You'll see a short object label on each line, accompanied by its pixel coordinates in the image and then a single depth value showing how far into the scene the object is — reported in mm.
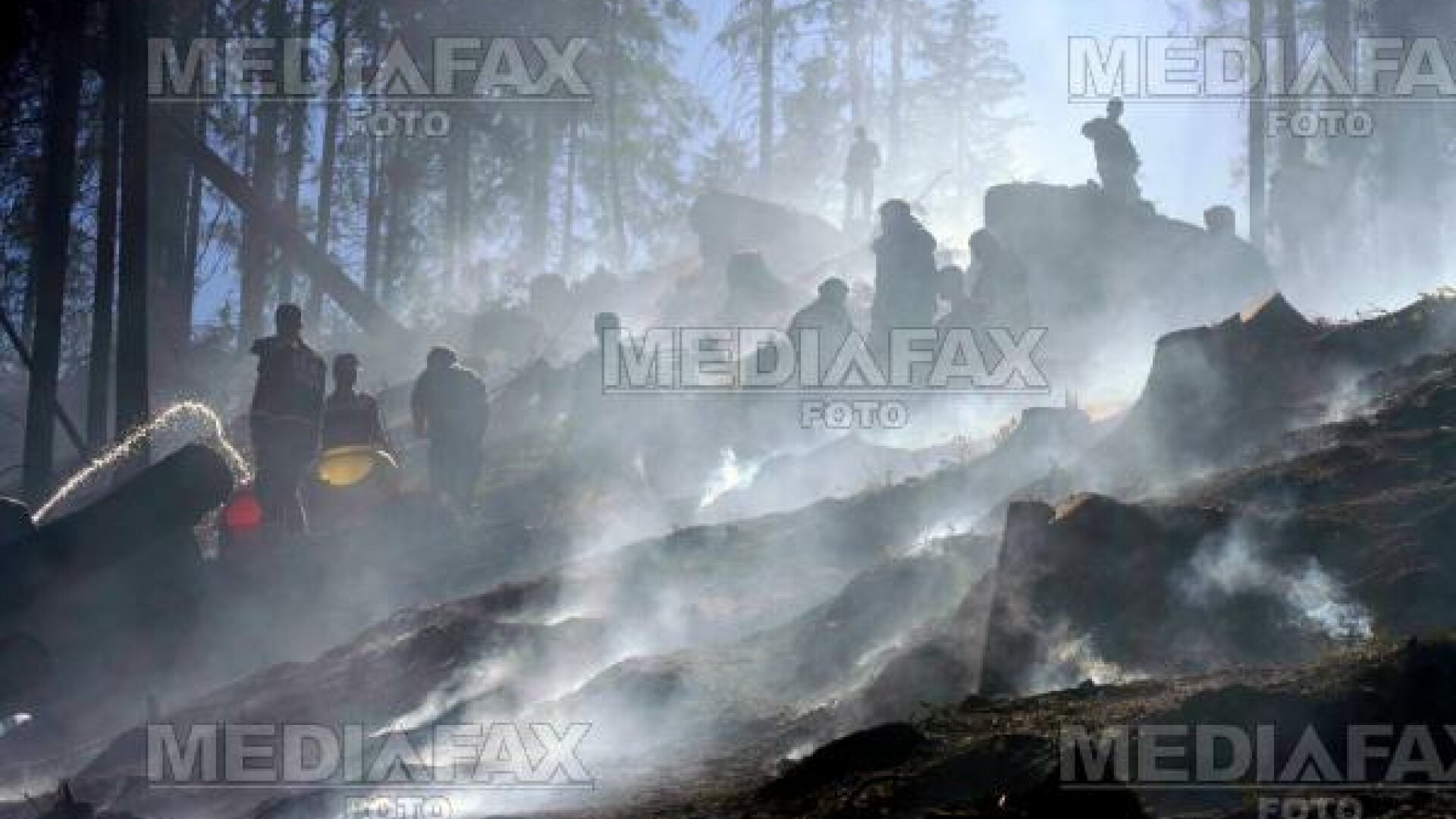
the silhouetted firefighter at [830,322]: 20234
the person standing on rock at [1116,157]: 24984
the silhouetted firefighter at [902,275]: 20188
